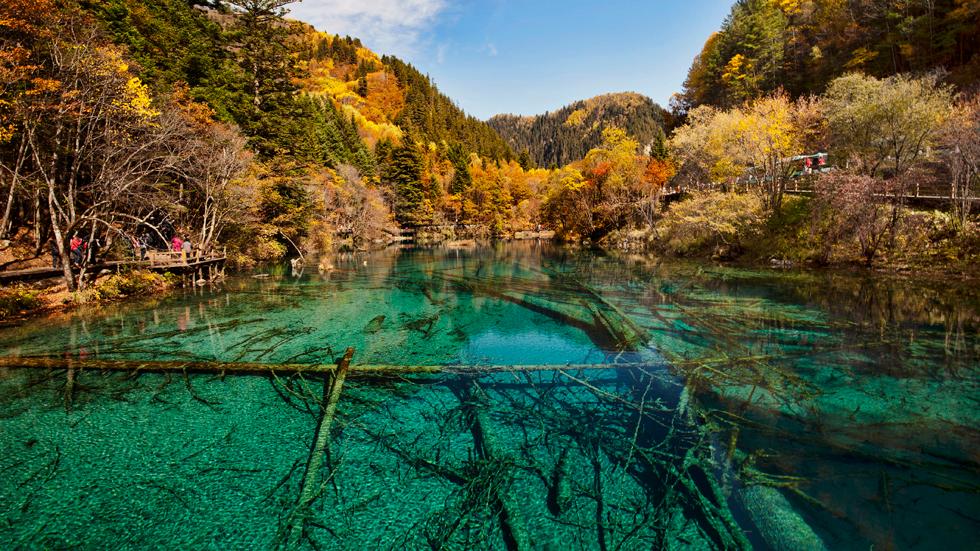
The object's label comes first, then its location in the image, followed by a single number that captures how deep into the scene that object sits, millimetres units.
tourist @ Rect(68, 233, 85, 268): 15938
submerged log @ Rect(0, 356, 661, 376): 8602
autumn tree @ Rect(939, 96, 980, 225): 17781
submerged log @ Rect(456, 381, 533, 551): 4281
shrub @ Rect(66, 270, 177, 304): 15420
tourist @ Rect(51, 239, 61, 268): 16297
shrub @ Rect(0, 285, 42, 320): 12869
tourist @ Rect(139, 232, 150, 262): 19981
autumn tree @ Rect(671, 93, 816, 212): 24531
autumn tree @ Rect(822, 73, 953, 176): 19031
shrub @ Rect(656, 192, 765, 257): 26869
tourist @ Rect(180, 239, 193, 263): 19250
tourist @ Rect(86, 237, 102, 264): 17266
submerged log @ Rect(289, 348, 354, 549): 4543
